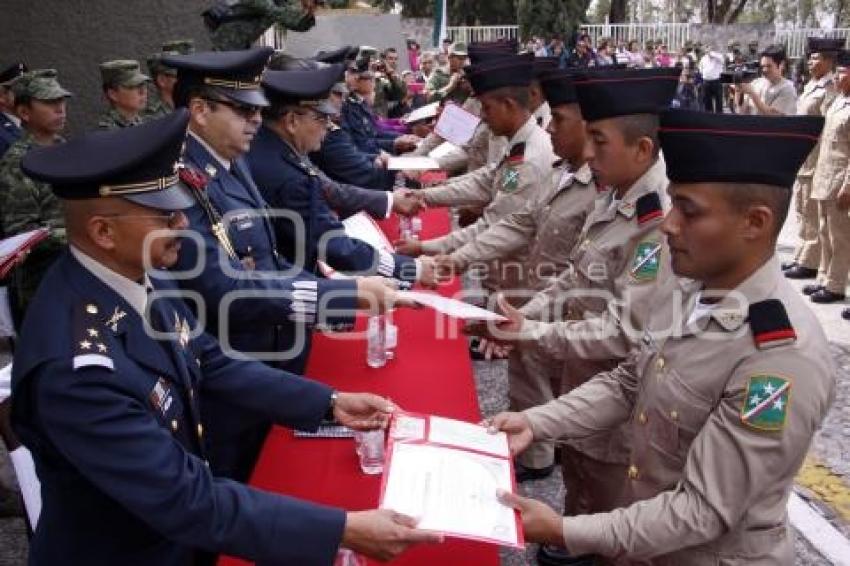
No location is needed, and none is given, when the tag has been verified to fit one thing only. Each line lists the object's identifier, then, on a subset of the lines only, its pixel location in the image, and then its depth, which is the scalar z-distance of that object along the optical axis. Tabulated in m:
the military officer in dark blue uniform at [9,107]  5.57
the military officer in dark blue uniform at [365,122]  7.60
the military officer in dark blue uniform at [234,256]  2.79
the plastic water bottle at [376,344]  3.14
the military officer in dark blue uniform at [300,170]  3.68
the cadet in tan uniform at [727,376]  1.71
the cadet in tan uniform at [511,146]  4.53
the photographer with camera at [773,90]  9.11
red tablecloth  2.18
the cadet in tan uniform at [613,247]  2.77
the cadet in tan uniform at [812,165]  7.50
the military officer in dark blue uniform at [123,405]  1.56
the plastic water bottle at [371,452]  2.33
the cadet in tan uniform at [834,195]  6.71
